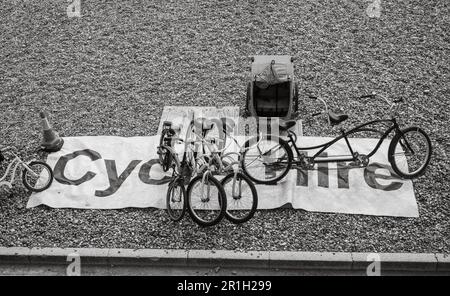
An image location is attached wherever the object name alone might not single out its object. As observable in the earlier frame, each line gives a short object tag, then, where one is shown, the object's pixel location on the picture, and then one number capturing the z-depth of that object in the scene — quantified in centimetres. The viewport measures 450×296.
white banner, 661
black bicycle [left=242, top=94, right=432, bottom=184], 684
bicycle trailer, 773
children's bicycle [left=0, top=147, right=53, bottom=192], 698
